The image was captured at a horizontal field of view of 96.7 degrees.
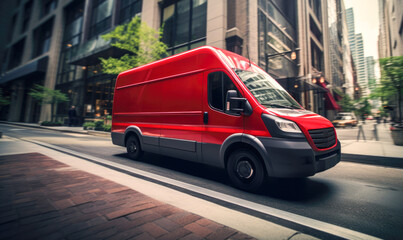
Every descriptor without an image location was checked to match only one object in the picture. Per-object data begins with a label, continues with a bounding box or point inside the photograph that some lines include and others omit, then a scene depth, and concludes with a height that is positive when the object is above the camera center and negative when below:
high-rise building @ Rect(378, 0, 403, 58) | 19.47 +14.75
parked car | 19.74 +1.85
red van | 2.75 +0.21
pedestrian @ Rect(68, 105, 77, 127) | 20.75 +1.33
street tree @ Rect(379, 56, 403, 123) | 7.90 +2.83
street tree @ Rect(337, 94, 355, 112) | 29.15 +5.63
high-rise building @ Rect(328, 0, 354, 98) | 14.50 +14.15
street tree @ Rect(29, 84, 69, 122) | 23.20 +3.80
